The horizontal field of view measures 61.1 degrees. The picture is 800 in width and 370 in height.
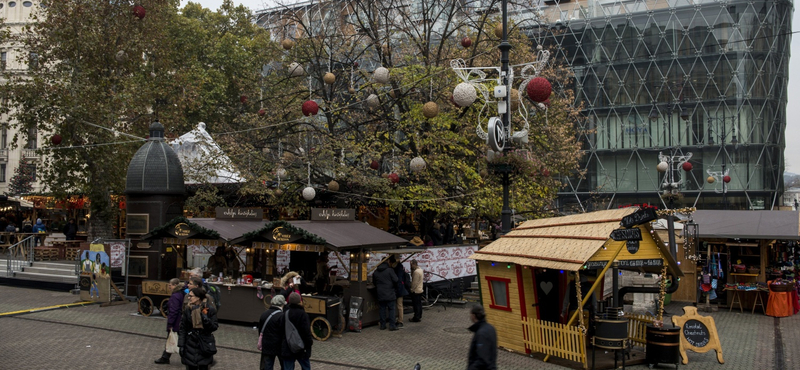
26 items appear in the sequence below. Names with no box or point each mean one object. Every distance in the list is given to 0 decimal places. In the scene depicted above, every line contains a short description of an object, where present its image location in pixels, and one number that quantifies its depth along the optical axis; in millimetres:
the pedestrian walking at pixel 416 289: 16906
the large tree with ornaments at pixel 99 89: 27109
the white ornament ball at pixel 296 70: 21375
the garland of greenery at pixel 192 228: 16531
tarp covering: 24438
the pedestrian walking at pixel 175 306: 11547
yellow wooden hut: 11586
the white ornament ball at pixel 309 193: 20719
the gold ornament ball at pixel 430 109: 17688
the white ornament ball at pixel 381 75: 18734
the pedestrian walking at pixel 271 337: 9391
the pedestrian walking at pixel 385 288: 15688
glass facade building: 45344
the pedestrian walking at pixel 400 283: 16172
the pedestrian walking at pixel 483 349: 8148
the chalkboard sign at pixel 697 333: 12602
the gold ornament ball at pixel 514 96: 16938
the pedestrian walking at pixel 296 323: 9359
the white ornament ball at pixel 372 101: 20611
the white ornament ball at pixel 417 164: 19281
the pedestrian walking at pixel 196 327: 9820
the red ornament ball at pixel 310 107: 19266
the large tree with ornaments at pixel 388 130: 22188
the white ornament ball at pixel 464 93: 15680
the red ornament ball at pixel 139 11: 25234
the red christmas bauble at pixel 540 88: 14703
